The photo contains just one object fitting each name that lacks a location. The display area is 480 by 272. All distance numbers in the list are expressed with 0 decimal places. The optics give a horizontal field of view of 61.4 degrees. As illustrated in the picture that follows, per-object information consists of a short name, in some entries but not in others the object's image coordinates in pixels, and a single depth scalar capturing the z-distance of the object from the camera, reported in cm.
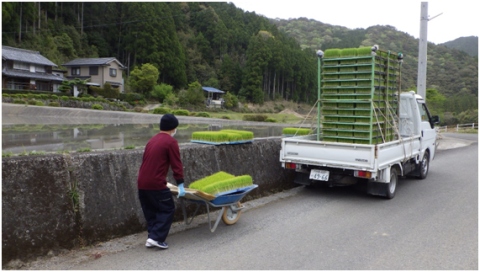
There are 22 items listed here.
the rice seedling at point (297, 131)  1016
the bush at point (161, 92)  4900
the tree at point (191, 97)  4834
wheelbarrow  535
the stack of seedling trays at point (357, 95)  850
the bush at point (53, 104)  3512
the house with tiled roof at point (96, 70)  5219
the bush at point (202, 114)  4006
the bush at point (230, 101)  5531
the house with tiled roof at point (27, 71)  4247
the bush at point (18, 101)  3356
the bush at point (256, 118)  4140
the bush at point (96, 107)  3677
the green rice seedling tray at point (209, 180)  572
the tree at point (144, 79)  4977
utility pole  1731
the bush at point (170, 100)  4666
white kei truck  791
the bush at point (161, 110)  3808
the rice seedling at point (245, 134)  846
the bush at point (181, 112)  3825
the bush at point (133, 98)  4544
